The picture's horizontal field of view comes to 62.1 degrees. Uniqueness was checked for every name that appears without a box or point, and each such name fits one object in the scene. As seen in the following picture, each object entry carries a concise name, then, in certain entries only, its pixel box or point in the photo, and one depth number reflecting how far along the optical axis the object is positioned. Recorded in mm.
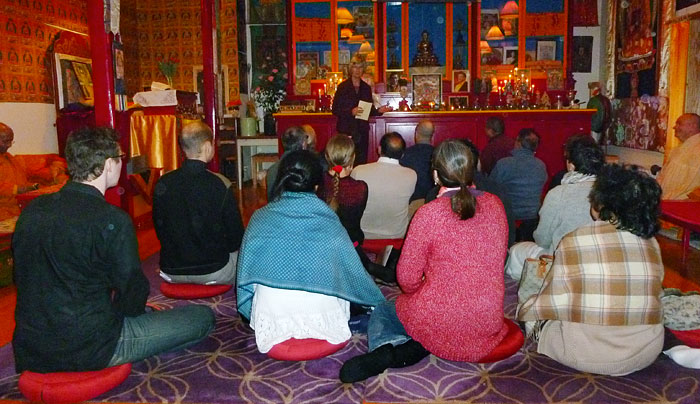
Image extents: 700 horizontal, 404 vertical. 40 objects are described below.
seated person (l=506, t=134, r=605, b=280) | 3381
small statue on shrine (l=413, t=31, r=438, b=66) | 10188
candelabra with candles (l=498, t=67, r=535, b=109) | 8750
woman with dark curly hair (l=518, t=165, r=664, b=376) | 2422
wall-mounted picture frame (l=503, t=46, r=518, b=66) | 10281
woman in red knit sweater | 2426
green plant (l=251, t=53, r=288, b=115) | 10531
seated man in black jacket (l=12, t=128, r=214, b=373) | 2289
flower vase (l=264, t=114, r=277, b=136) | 10344
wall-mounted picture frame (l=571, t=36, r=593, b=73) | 10086
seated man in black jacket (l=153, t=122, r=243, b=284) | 3506
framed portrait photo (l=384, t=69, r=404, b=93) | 10445
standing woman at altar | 7969
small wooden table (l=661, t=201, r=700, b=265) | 3865
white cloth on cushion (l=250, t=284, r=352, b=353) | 2719
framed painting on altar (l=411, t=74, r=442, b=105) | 10430
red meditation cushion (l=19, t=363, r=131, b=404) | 2436
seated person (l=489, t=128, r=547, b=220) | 4742
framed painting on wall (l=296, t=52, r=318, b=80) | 10508
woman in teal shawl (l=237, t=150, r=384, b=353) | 2627
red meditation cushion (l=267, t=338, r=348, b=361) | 2754
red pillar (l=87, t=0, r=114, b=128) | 4504
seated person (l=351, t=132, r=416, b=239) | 4258
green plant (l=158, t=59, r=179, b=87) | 8570
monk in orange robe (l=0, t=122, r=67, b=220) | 5141
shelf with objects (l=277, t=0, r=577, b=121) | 10094
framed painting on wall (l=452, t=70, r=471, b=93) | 10367
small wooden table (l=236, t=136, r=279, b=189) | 9516
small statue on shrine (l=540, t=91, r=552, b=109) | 8508
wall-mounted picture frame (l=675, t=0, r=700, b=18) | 6079
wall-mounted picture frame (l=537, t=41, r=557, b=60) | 10152
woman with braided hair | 3742
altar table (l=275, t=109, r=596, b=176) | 8352
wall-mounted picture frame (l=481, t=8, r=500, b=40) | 10211
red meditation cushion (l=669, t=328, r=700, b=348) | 3025
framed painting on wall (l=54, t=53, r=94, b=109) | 7488
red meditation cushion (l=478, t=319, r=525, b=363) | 2732
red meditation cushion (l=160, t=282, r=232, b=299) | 3768
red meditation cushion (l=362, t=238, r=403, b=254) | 4371
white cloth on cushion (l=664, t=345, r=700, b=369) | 2742
